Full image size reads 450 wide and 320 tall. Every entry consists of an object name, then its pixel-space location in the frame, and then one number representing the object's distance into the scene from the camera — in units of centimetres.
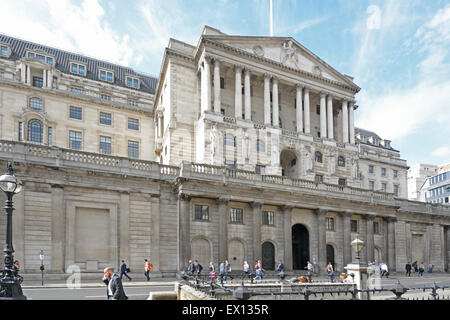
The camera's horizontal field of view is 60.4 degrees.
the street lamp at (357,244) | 2366
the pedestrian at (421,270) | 4205
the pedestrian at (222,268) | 2857
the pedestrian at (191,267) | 2913
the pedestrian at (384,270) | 3834
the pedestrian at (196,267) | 2961
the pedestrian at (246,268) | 3144
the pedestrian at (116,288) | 1127
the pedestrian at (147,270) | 2895
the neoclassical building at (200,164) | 3091
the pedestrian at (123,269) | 2533
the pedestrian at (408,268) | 4185
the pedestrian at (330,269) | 3280
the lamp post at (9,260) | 1247
